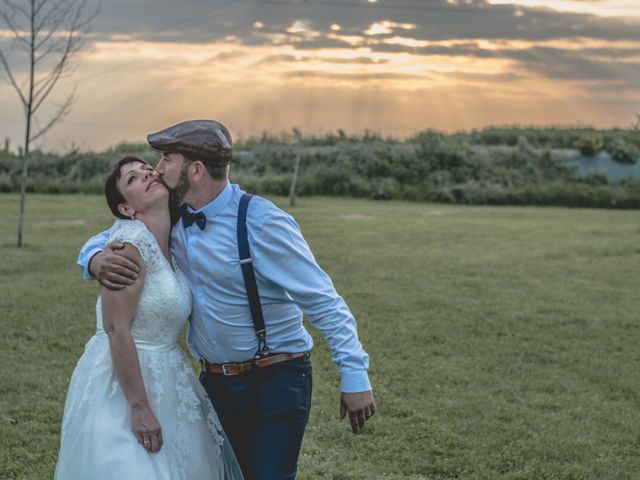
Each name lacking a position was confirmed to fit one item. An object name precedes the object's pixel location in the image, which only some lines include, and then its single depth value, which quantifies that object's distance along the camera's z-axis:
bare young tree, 17.39
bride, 3.46
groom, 3.58
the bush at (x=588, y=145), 33.50
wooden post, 26.66
